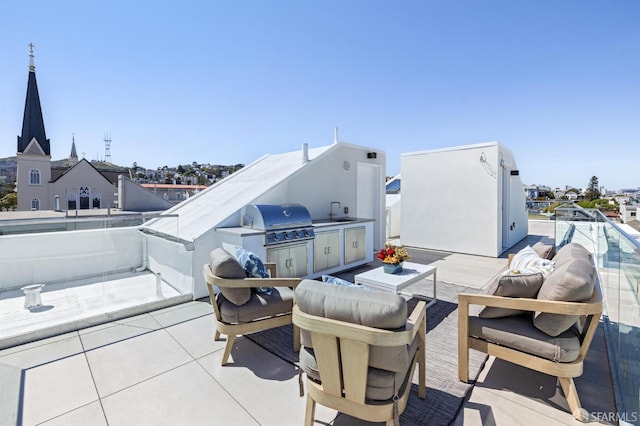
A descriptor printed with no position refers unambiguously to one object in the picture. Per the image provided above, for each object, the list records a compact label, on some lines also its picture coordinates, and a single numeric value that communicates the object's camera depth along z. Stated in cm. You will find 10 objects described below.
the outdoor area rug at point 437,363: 205
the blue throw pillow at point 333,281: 197
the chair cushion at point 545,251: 331
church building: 3155
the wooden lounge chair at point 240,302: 270
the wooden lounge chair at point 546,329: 202
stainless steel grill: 467
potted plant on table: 398
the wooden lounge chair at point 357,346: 151
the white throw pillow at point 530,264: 253
